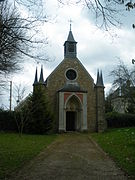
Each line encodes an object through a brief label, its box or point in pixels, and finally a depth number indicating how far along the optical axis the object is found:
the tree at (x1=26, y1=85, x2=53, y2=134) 19.80
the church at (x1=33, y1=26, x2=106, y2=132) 22.81
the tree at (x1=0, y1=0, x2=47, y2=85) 5.65
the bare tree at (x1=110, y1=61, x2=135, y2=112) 22.50
